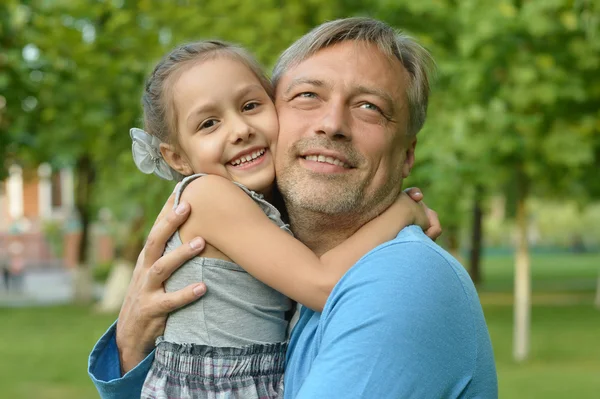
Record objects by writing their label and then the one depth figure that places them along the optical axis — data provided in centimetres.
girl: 258
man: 203
